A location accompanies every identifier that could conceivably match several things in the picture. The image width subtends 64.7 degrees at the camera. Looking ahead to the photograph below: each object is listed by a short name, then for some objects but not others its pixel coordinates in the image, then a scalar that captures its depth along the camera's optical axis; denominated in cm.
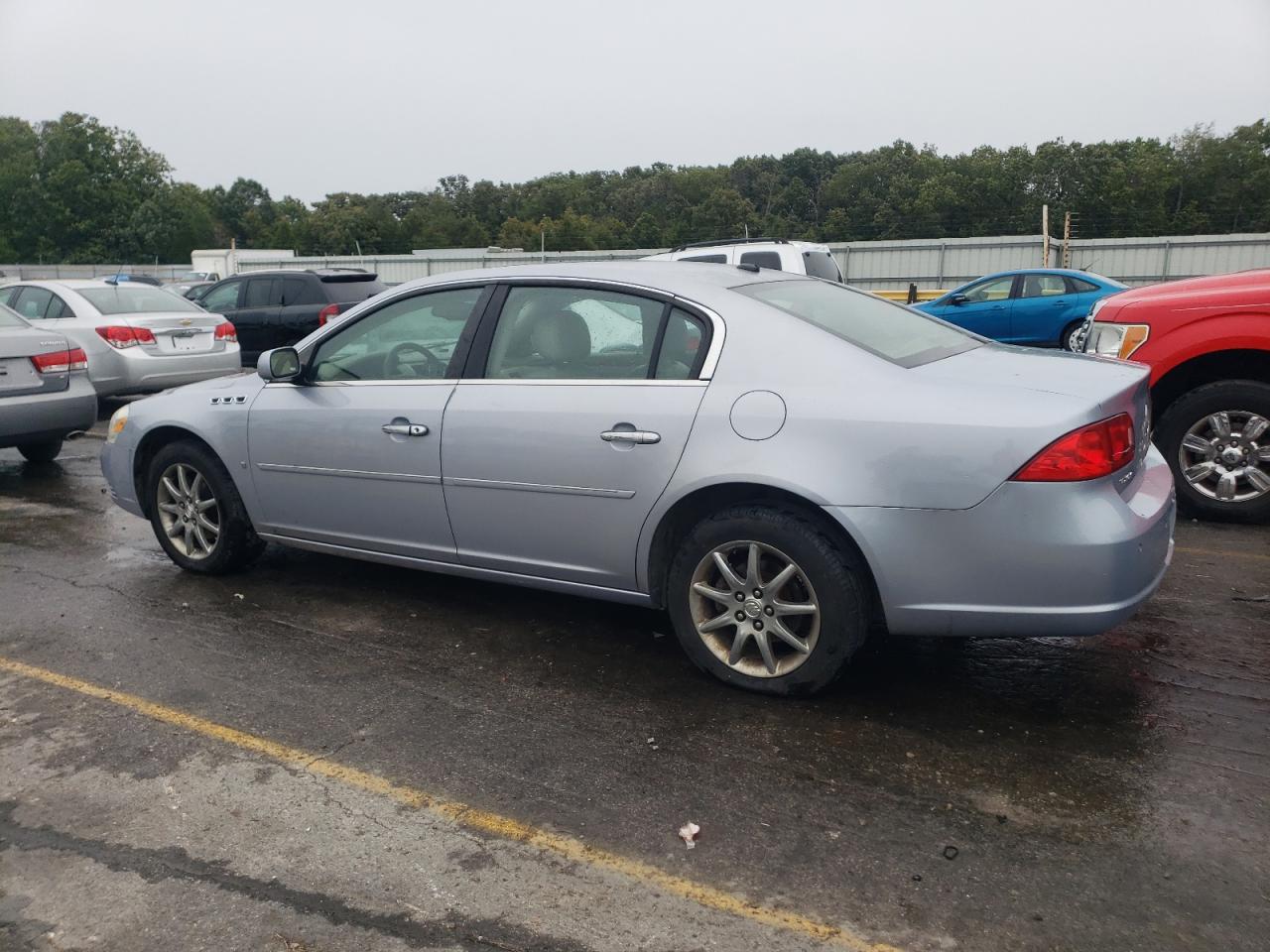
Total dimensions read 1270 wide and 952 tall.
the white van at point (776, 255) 1192
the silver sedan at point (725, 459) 327
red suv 589
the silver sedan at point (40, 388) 766
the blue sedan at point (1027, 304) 1530
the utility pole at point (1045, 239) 2212
